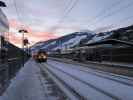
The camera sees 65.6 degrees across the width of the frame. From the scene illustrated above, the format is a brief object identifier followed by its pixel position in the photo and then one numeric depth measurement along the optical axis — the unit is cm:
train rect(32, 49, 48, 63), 2574
